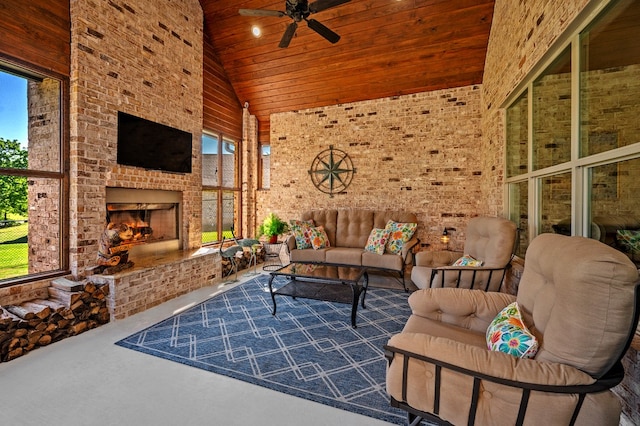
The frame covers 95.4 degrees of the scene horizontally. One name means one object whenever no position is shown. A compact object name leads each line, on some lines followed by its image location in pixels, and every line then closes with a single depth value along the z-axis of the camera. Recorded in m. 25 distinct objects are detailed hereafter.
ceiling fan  2.99
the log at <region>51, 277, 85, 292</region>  2.86
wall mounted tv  3.69
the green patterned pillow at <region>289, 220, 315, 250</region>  4.98
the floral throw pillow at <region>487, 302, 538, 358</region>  1.35
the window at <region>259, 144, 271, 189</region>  6.65
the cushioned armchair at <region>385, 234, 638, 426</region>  1.06
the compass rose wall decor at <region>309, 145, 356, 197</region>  5.80
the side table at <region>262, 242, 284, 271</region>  5.89
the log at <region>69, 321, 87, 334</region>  2.78
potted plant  5.86
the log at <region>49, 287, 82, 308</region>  2.82
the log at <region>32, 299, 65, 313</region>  2.70
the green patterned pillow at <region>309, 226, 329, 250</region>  4.95
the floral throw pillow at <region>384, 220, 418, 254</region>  4.53
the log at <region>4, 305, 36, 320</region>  2.52
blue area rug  1.99
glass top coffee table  3.01
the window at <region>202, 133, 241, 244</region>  5.55
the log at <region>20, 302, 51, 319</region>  2.57
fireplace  3.81
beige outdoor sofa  4.36
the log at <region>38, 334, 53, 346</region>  2.56
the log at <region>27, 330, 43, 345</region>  2.49
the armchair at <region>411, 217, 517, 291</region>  2.78
